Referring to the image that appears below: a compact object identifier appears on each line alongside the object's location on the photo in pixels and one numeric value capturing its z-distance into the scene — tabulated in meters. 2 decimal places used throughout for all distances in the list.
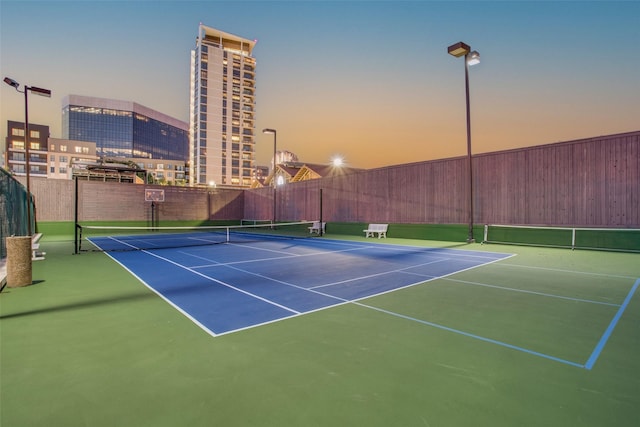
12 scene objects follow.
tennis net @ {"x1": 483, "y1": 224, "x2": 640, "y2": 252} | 11.37
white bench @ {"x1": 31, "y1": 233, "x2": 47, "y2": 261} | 10.46
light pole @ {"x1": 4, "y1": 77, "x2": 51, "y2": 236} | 12.22
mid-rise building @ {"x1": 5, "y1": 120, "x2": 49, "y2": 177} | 101.75
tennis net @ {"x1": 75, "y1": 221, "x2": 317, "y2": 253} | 15.09
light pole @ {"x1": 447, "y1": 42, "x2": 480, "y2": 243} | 13.57
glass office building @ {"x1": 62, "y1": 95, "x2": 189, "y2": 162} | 139.62
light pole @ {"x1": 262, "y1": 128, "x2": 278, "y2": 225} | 22.08
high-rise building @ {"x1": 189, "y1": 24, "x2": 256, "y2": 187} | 92.62
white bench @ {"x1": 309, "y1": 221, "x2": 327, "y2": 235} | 22.25
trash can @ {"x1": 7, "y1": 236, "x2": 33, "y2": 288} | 6.39
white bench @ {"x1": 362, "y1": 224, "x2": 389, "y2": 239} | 18.80
